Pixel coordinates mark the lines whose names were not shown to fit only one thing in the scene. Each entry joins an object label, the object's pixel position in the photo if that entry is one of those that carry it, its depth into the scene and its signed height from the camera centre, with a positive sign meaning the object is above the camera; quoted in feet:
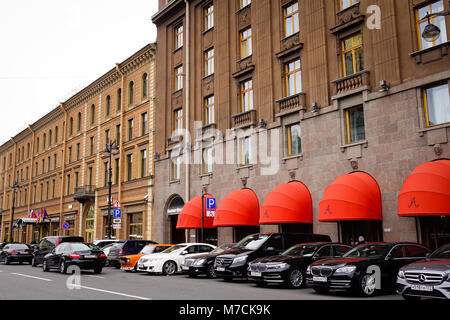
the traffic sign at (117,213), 99.70 +4.69
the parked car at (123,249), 82.58 -2.55
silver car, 33.32 -3.64
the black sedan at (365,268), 41.57 -3.40
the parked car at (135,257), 74.79 -3.60
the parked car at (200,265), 62.87 -4.27
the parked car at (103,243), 96.78 -1.63
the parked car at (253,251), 55.62 -2.23
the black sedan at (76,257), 67.51 -3.22
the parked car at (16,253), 95.81 -3.41
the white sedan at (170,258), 68.28 -3.61
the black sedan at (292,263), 48.60 -3.30
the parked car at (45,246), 84.99 -1.81
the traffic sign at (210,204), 83.04 +5.24
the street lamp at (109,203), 103.45 +7.17
